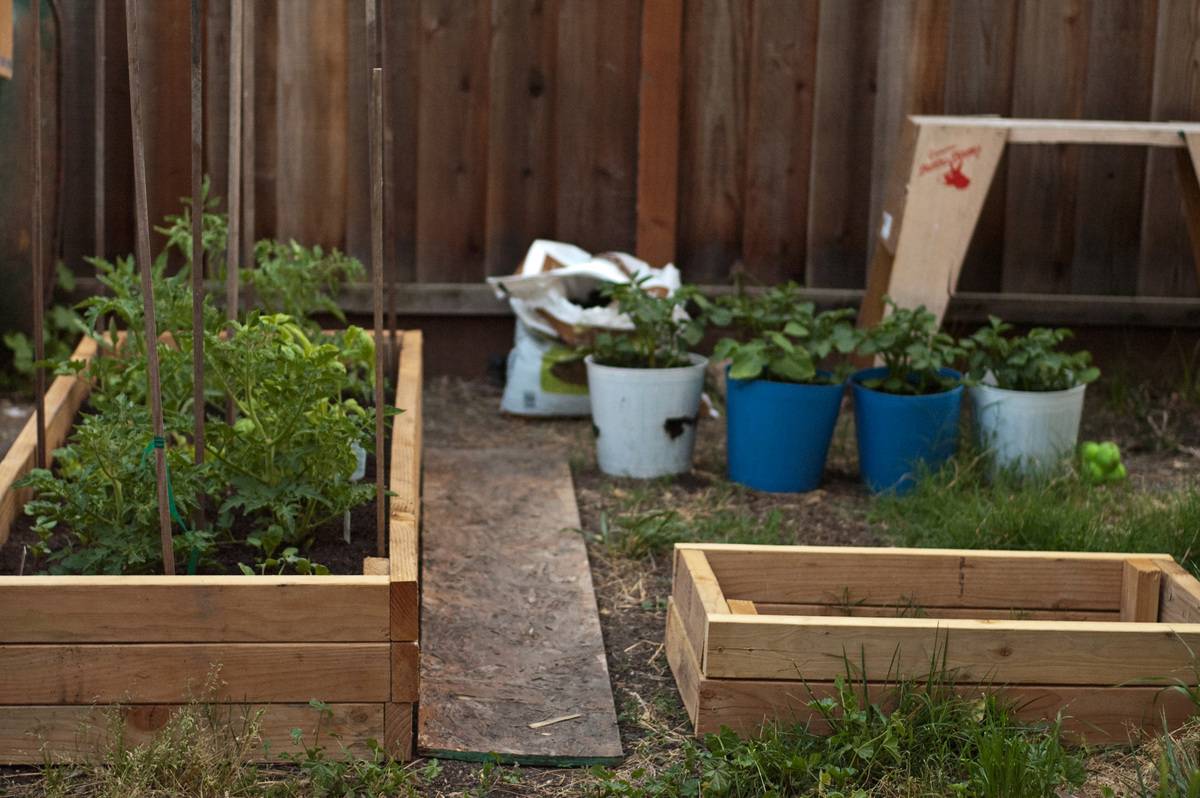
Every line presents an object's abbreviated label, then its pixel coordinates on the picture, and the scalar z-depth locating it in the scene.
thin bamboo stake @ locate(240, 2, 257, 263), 3.24
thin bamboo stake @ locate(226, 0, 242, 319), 2.68
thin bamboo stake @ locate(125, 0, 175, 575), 2.27
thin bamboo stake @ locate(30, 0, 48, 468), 2.87
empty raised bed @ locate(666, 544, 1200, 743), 2.40
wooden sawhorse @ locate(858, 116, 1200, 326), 4.16
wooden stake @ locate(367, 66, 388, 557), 2.46
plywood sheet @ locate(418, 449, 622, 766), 2.50
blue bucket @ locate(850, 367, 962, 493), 3.91
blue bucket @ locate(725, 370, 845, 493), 3.93
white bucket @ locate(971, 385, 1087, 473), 3.95
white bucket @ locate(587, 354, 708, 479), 4.05
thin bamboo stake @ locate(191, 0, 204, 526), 2.38
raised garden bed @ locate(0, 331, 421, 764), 2.31
